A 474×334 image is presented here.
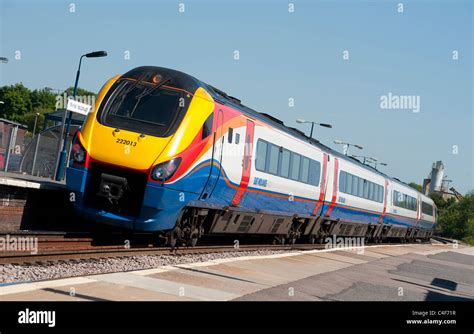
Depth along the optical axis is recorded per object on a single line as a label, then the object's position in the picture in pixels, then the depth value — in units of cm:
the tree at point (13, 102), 11033
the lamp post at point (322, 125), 4961
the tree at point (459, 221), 8112
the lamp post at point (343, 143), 5938
